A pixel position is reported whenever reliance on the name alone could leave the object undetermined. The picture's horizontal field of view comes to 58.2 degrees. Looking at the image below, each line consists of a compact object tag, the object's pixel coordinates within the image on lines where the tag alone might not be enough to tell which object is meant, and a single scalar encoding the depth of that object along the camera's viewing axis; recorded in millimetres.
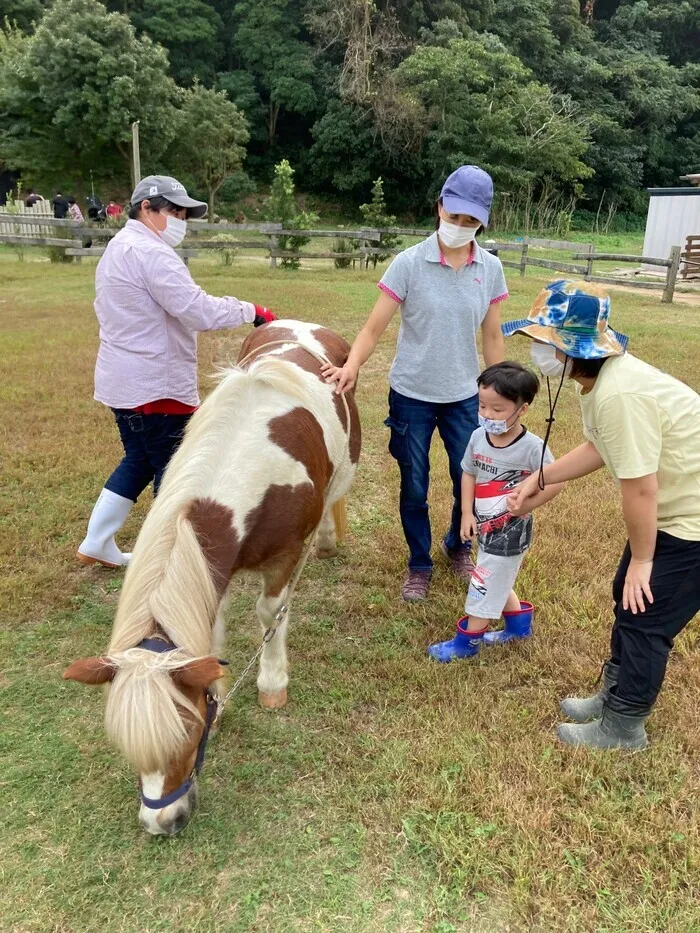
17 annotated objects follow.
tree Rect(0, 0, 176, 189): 25656
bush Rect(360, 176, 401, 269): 18031
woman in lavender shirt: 3051
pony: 1697
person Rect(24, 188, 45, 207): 23812
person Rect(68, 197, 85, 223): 21312
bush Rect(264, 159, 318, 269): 16562
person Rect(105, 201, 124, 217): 23633
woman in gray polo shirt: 2895
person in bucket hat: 1964
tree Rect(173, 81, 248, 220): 29609
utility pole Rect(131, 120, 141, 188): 16109
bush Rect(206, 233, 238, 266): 16272
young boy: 2576
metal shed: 19891
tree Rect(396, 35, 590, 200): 31188
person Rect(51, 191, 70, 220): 20592
